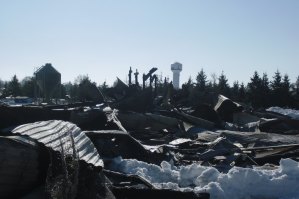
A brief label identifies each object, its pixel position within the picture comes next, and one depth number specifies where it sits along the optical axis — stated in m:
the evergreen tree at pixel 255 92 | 46.06
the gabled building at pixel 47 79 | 32.62
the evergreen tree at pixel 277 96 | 45.69
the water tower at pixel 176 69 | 61.00
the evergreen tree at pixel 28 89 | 54.84
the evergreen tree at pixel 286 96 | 45.69
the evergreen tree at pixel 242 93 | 46.56
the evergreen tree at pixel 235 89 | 48.04
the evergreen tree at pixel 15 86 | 55.58
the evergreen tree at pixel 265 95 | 45.91
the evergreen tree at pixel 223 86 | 48.03
